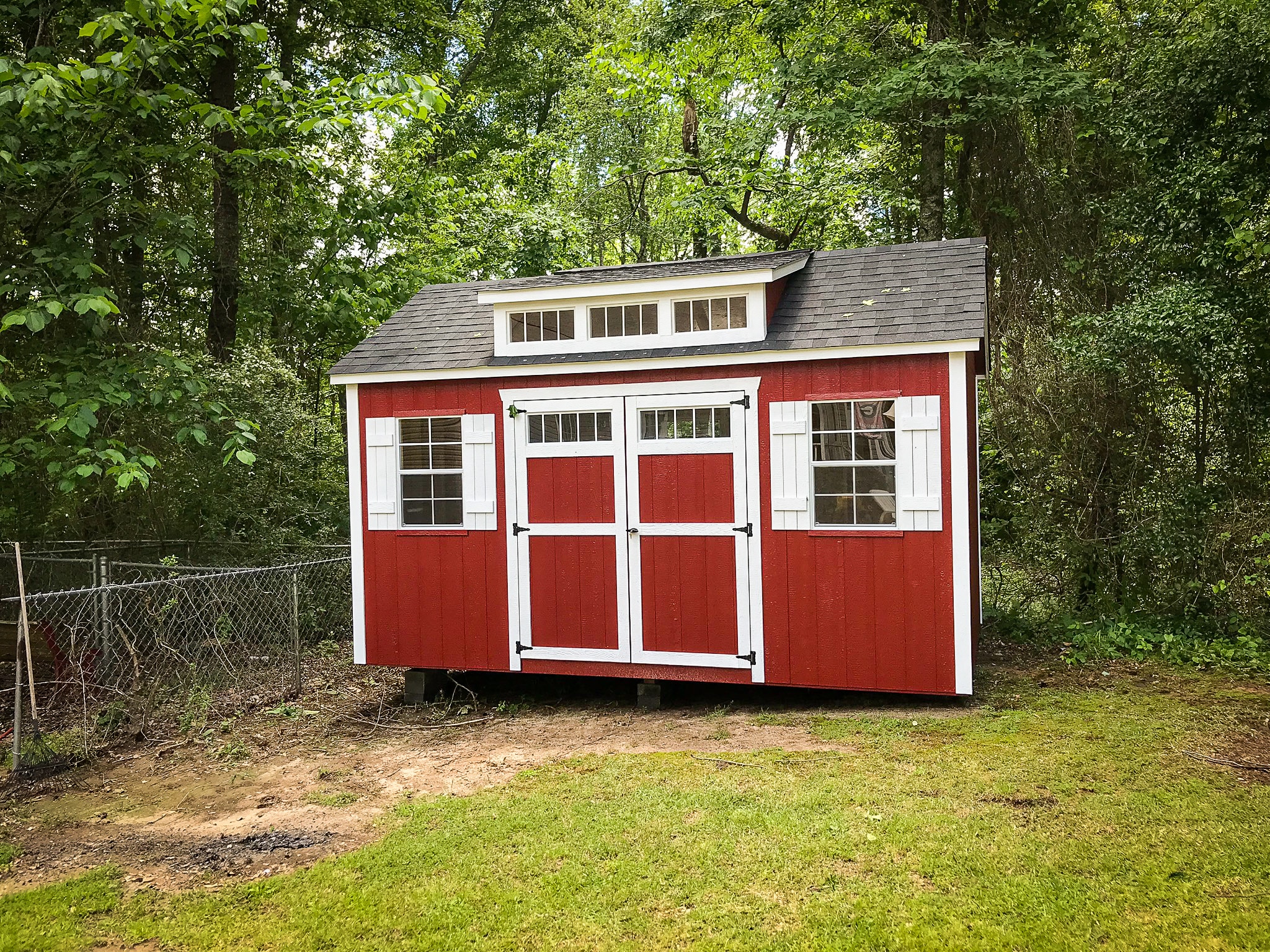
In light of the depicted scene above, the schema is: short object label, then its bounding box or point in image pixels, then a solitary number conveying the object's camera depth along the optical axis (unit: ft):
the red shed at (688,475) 22.00
